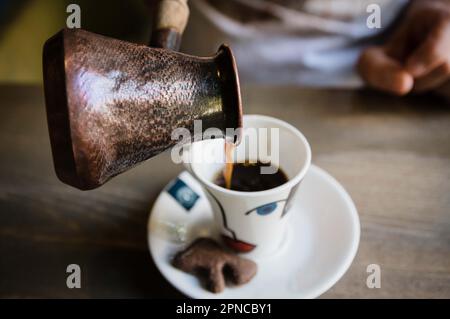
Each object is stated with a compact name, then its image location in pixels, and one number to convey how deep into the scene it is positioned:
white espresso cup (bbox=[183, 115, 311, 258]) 0.61
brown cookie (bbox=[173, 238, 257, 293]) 0.64
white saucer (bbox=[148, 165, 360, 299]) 0.64
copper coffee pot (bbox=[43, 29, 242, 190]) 0.42
